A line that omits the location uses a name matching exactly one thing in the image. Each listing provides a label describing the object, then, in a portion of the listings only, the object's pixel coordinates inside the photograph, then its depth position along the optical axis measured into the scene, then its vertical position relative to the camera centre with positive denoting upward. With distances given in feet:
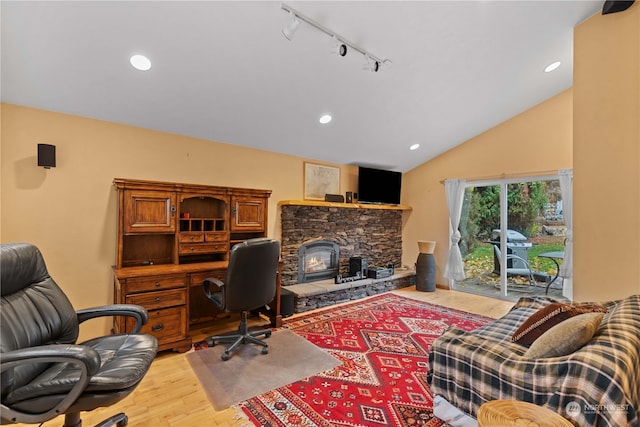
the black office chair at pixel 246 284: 8.17 -2.12
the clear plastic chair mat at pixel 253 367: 6.89 -4.34
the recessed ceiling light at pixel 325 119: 11.62 +4.13
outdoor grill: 14.66 -1.43
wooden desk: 8.13 -2.47
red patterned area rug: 6.04 -4.30
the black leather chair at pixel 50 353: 3.88 -2.36
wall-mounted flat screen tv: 16.53 +1.96
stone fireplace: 13.96 -0.98
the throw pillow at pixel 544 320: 5.69 -2.08
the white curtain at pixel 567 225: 12.64 -0.20
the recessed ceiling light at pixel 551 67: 11.07 +6.20
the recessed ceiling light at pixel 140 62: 7.47 +4.12
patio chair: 14.61 -2.75
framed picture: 14.75 +1.97
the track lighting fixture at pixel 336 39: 6.90 +5.06
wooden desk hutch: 8.48 -1.06
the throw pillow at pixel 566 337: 4.45 -1.91
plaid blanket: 3.63 -2.35
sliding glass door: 13.85 -0.87
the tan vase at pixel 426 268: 16.30 -2.97
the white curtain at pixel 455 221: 16.33 -0.13
